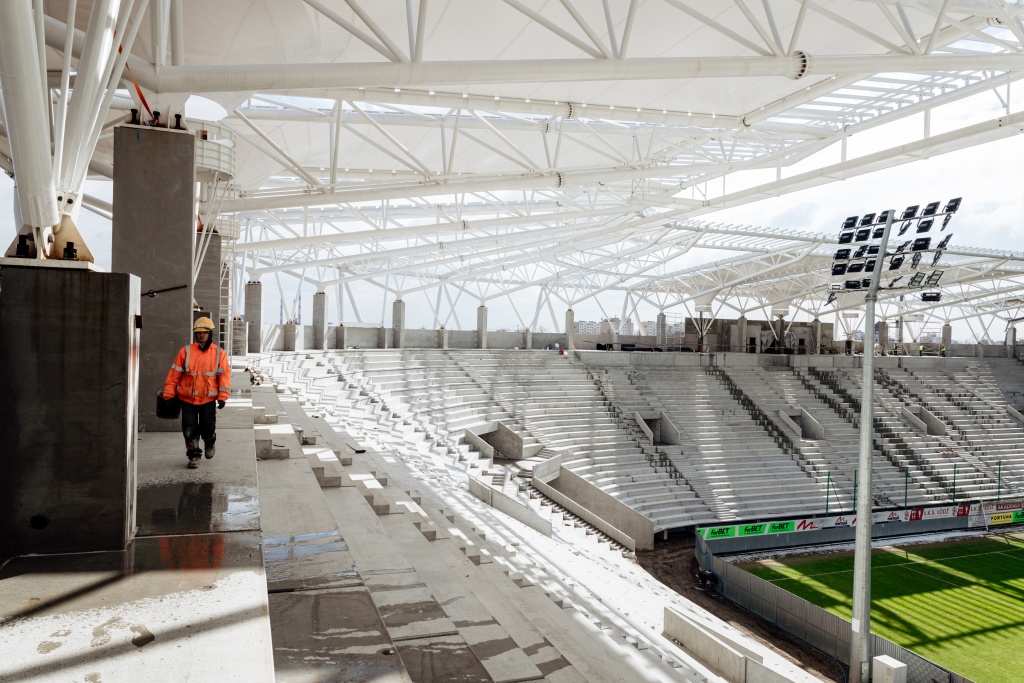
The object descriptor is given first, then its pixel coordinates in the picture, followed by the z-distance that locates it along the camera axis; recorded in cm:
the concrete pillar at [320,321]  3126
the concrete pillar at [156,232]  798
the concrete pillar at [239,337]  2406
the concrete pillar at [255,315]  2605
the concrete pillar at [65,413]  359
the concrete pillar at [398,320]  3544
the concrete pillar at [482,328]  3894
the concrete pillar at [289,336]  2941
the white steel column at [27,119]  407
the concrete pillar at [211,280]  1708
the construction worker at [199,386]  569
